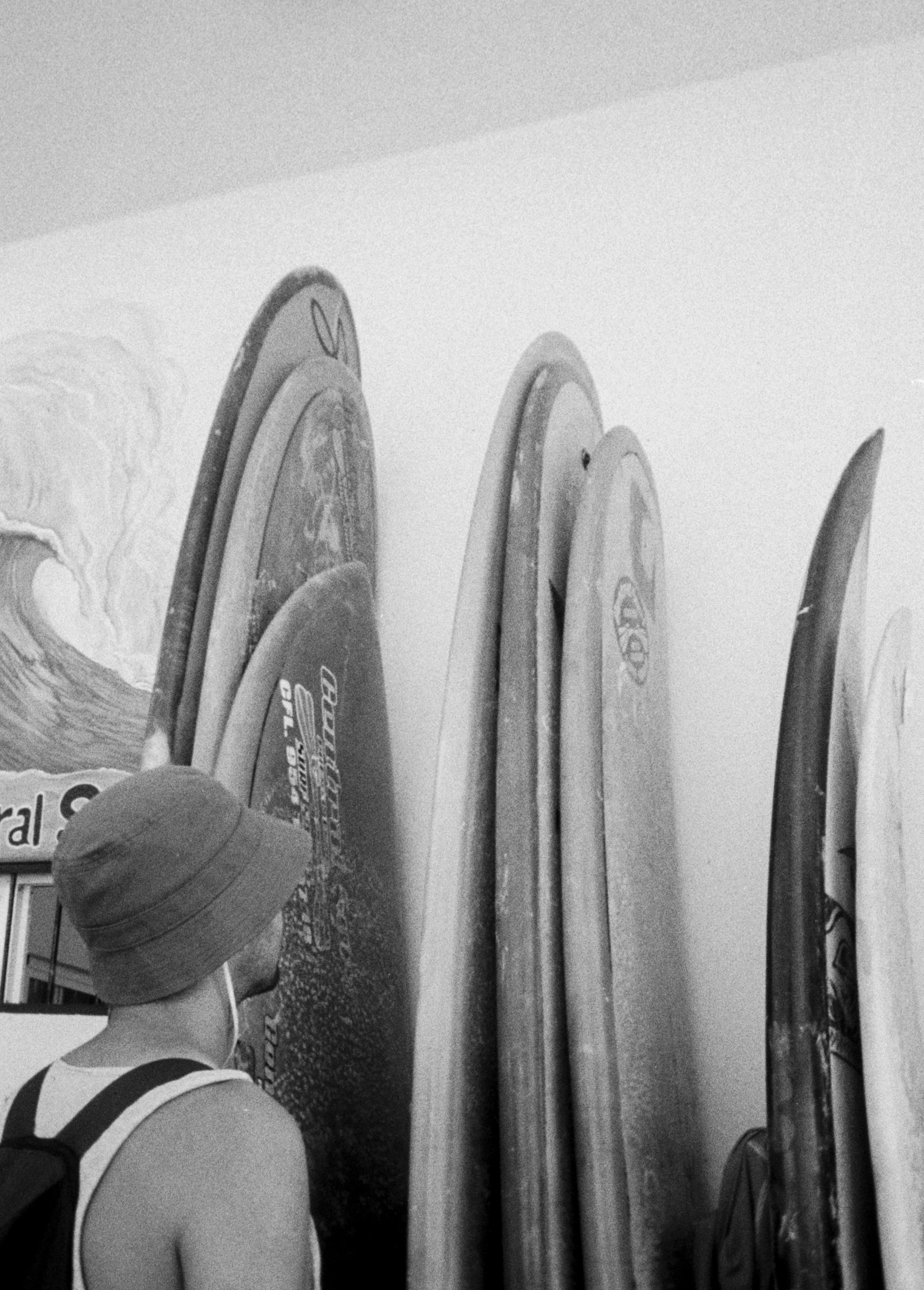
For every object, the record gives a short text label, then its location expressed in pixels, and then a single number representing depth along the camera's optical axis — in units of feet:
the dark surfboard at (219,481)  4.12
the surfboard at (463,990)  3.32
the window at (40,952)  5.57
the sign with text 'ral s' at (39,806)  5.88
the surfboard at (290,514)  4.23
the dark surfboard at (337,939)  4.25
